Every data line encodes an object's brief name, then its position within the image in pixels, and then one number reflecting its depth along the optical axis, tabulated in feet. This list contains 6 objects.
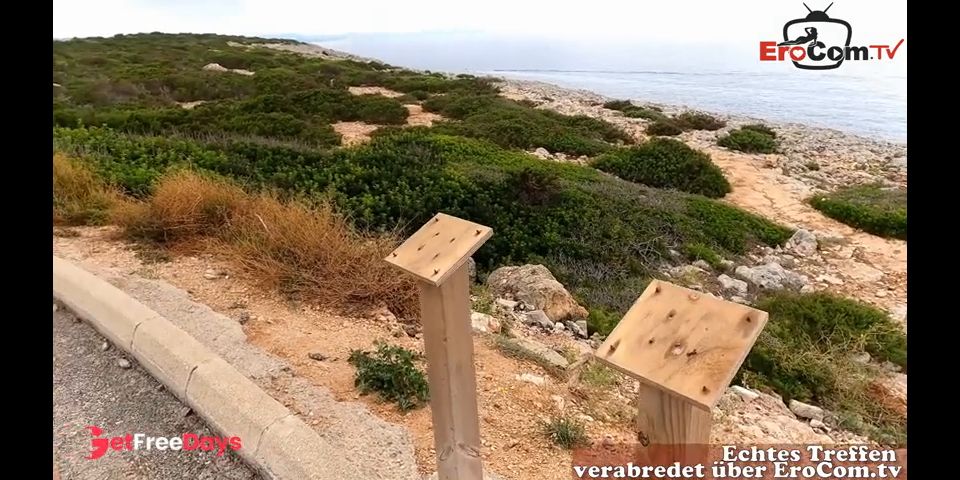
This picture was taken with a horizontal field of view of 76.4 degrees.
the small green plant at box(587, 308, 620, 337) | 17.29
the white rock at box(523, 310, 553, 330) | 16.42
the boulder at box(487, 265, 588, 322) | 17.54
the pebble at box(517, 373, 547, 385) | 12.01
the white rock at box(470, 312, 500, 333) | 14.46
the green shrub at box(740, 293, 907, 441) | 14.60
